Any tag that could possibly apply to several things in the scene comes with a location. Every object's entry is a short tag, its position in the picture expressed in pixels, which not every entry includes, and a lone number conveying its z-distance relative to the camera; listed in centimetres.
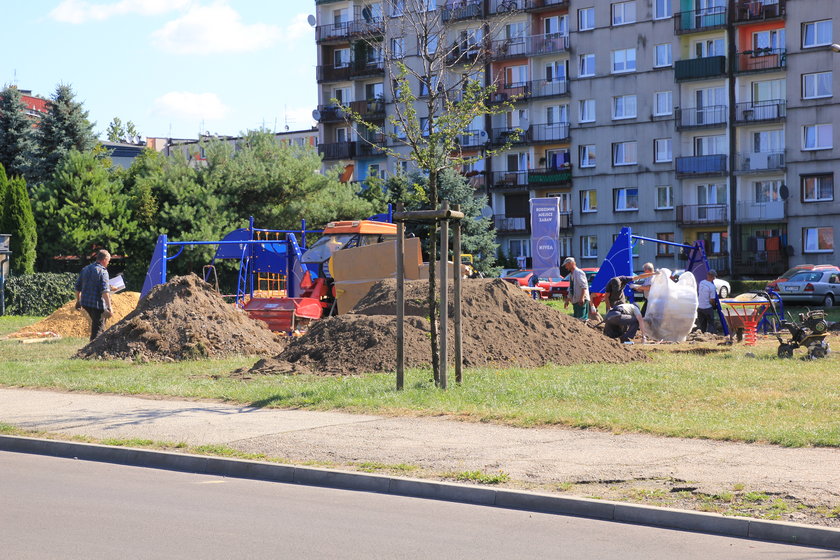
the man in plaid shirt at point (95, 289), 2117
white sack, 2228
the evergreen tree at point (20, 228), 4888
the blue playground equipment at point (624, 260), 3097
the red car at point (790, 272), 4506
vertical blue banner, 4734
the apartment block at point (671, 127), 5847
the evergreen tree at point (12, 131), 6450
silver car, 4397
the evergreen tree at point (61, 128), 6369
